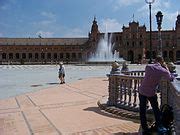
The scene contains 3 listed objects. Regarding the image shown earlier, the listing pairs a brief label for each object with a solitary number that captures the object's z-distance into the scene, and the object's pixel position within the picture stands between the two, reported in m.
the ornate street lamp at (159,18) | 11.63
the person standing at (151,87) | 3.36
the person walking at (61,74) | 11.56
